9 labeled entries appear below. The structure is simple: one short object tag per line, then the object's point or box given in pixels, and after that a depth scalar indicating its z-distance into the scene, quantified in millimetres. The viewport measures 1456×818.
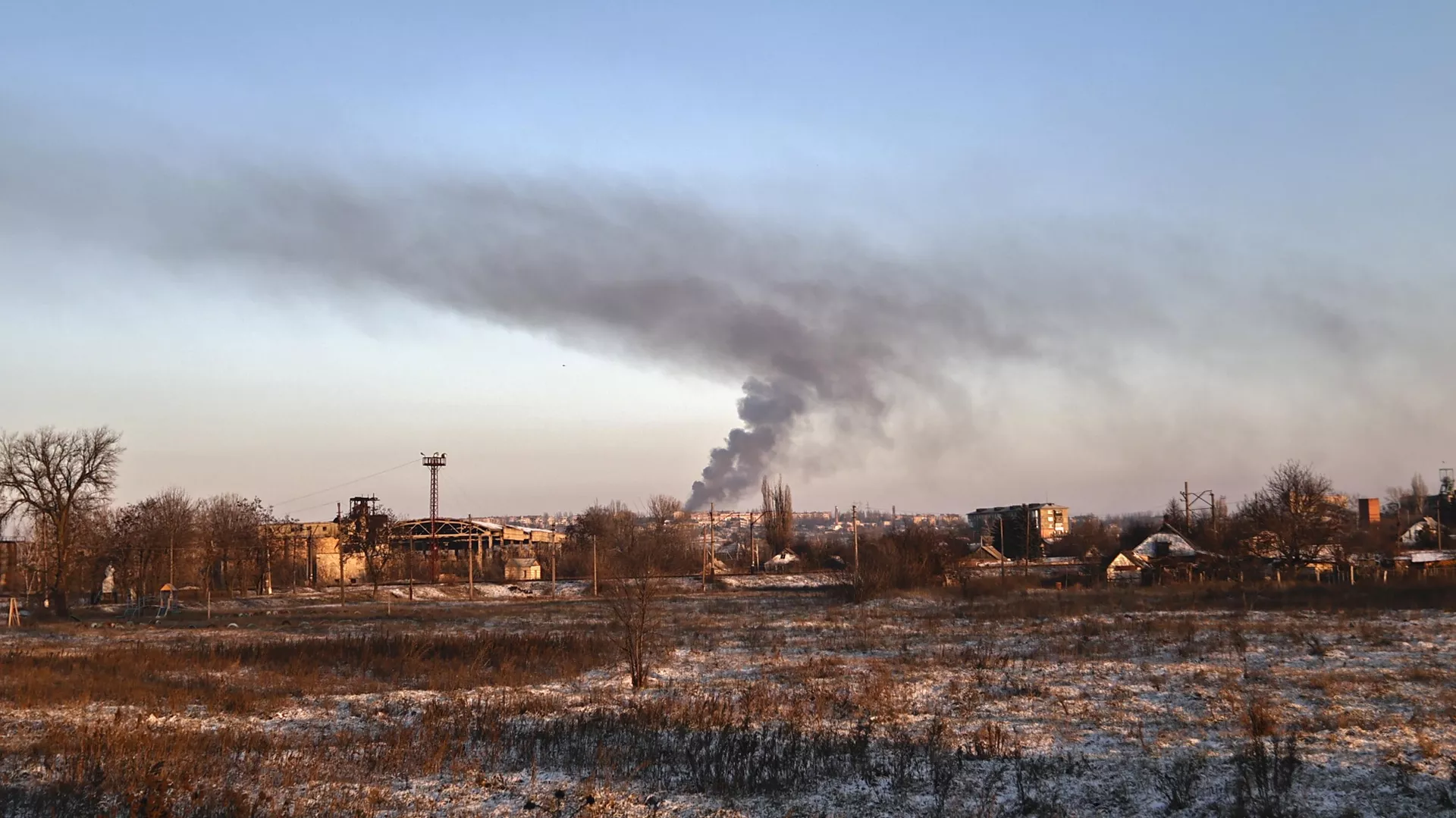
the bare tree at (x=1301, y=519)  51281
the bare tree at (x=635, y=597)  17562
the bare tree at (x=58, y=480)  43719
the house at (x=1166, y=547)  64125
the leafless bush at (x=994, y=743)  10781
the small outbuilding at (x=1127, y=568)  56656
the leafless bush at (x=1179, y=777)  8734
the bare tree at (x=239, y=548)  60719
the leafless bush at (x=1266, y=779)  8273
